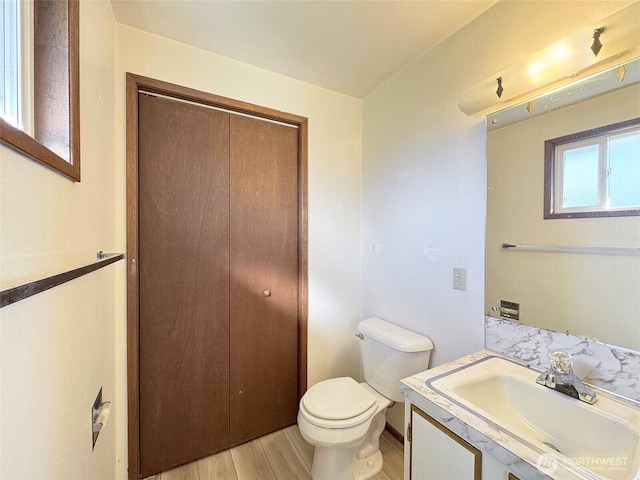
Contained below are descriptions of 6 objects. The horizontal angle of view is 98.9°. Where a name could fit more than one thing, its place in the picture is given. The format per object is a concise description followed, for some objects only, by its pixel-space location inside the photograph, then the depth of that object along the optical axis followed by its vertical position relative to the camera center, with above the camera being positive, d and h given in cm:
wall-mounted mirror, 89 +0
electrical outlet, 134 -20
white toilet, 133 -88
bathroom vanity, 70 -57
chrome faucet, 88 -48
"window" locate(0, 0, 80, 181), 62 +40
